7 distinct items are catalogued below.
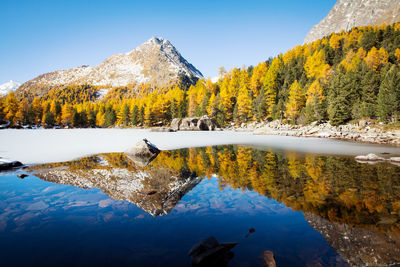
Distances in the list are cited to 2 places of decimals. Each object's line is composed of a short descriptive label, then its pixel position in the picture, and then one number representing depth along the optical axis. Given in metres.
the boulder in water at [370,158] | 10.64
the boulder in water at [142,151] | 12.24
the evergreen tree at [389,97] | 27.62
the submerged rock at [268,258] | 2.94
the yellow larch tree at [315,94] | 39.09
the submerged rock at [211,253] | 2.91
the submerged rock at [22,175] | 7.62
